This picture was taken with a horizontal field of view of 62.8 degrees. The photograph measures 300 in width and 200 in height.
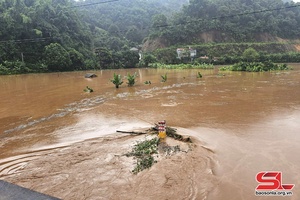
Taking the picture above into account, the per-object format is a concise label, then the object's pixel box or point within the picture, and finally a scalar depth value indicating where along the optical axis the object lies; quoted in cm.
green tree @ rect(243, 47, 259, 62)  4184
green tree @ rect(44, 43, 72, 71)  3531
